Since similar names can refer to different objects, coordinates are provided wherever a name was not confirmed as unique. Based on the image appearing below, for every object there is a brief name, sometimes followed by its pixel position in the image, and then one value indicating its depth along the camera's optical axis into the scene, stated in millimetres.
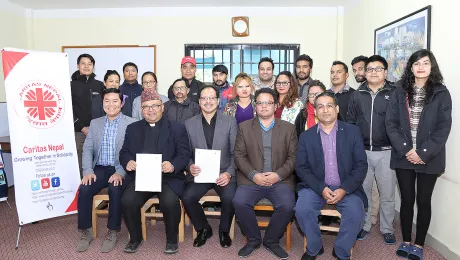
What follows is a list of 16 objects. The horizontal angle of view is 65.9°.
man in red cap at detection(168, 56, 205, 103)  4531
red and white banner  3174
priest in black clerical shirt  3156
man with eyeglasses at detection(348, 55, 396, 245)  3229
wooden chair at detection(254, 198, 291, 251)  3123
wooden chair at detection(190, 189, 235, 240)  3312
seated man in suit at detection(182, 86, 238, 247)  3234
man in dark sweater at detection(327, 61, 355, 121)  3717
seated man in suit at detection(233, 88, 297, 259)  3041
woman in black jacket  2779
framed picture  3414
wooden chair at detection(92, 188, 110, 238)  3369
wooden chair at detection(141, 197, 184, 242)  3334
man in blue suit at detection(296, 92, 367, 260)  2826
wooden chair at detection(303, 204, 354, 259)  2928
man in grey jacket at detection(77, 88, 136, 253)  3275
